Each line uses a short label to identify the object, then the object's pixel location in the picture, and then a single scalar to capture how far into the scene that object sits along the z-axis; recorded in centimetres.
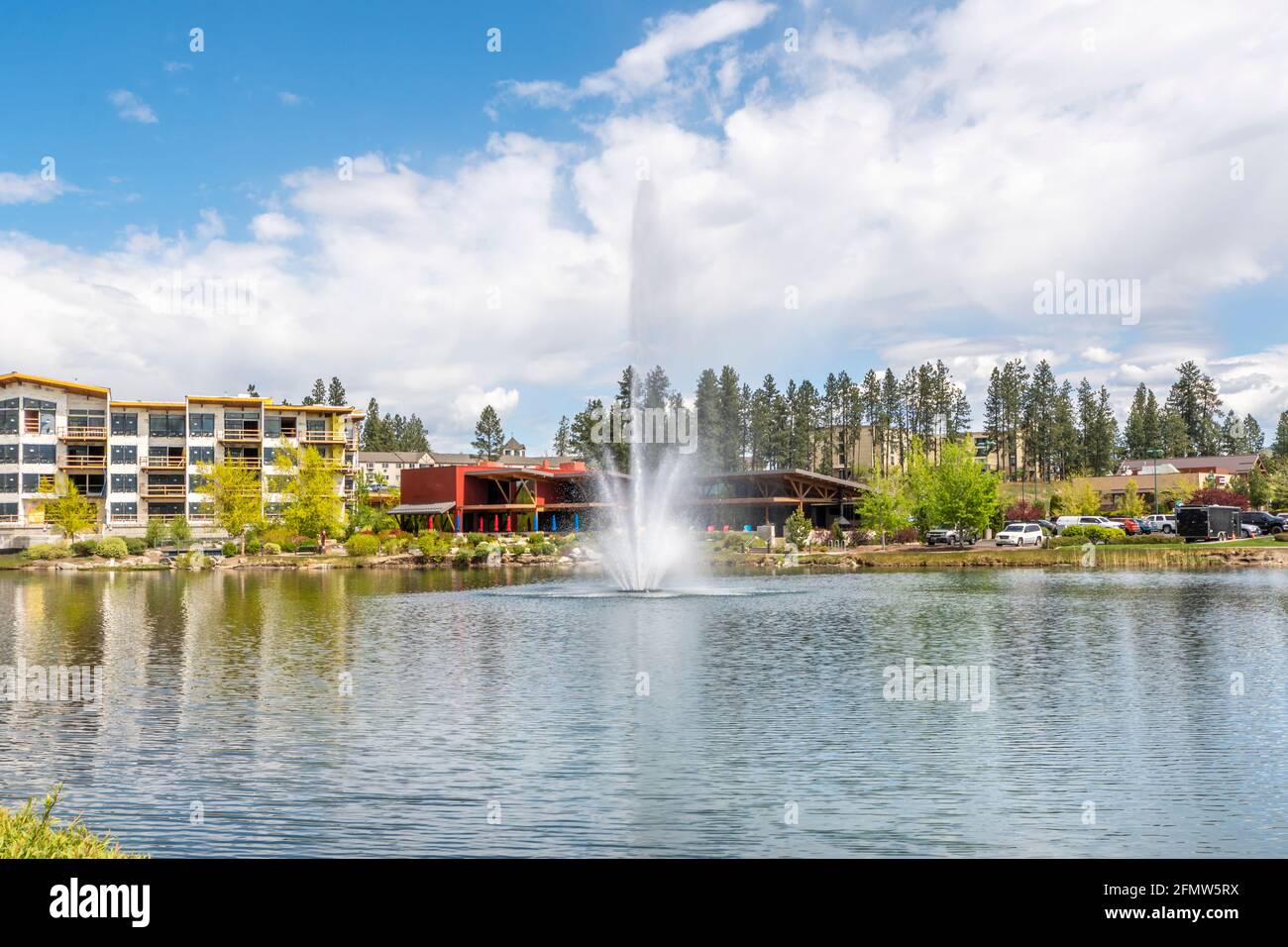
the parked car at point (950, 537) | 9081
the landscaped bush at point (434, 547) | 9506
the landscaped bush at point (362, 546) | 9488
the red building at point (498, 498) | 11119
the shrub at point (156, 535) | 9950
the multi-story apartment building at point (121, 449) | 10369
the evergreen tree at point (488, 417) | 19938
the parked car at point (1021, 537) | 8825
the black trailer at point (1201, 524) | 8162
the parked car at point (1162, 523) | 9369
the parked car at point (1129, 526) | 9144
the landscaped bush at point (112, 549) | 9338
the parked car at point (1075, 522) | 9449
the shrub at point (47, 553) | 9250
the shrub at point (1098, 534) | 8312
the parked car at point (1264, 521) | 8966
